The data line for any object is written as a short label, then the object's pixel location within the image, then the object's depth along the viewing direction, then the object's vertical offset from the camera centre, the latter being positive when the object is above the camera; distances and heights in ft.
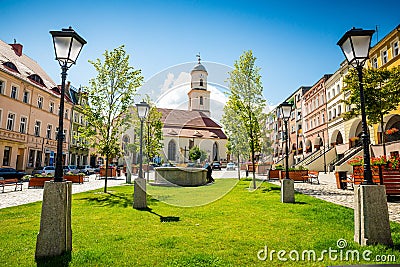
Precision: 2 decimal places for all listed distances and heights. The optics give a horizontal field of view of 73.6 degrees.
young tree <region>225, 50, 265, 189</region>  51.70 +13.67
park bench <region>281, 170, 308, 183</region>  62.95 -2.06
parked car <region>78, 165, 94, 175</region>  120.62 -3.87
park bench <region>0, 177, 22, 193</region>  49.36 -4.40
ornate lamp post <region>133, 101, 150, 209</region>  29.19 -3.45
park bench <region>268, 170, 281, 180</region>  70.49 -2.25
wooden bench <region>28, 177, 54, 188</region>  58.44 -4.63
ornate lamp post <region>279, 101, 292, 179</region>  39.29 +8.27
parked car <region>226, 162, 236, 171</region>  91.18 -0.54
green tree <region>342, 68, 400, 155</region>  56.59 +16.03
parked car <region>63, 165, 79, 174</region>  110.22 -3.44
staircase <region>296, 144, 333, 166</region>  105.30 +4.39
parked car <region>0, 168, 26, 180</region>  72.95 -3.92
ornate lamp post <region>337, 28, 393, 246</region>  15.10 -2.41
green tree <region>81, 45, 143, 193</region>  45.44 +10.20
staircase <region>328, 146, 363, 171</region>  80.02 +4.25
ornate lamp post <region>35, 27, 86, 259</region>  13.88 -3.13
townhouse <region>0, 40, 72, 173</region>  93.25 +18.87
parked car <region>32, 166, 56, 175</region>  95.18 -3.65
